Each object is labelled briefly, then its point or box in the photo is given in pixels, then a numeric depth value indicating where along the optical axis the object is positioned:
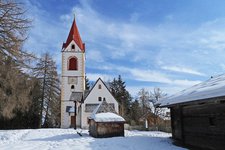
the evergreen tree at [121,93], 34.50
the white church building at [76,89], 25.62
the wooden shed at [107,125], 12.34
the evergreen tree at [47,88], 24.75
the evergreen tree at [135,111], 32.75
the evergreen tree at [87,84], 38.54
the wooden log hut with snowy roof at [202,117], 5.92
